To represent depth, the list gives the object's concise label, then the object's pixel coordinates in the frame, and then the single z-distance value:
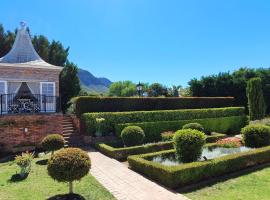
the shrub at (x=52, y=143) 12.43
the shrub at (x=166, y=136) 16.09
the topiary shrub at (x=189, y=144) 10.75
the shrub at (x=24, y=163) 10.27
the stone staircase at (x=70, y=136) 15.95
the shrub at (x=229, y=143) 13.73
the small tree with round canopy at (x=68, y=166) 7.49
